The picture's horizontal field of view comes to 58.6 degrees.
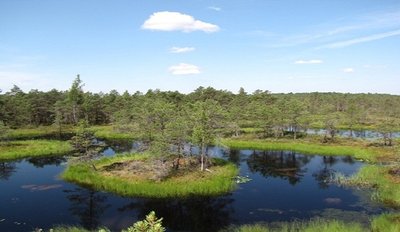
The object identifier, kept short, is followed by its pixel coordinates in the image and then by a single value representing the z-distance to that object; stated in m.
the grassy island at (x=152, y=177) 44.72
